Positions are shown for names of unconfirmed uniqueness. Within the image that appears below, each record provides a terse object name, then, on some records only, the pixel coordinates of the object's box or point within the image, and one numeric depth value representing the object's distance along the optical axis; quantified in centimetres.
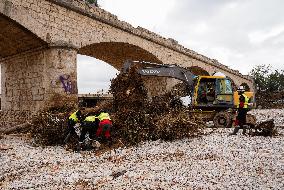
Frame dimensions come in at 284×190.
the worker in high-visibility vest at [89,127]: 687
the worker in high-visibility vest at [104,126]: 688
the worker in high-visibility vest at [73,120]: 711
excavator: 1029
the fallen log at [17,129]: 916
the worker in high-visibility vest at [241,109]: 824
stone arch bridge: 906
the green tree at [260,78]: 4261
